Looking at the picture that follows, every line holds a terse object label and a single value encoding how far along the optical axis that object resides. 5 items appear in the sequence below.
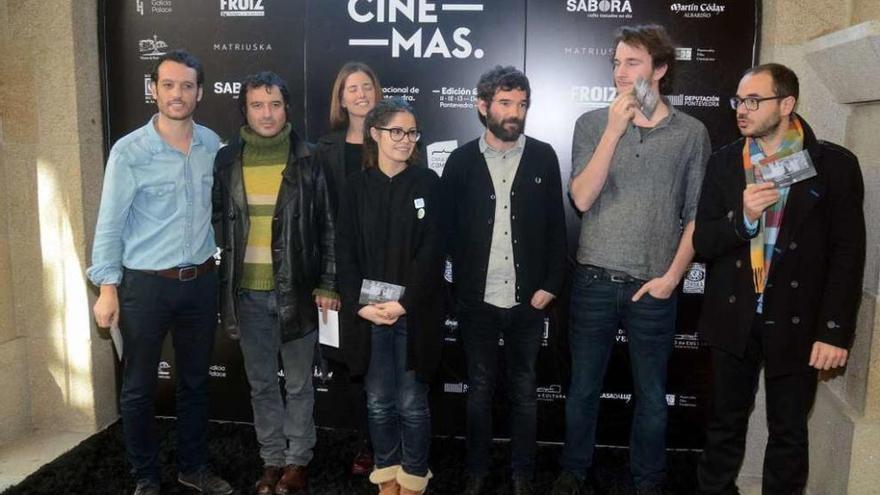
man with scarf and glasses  2.36
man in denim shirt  2.78
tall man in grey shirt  2.78
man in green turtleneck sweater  2.86
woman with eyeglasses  2.71
